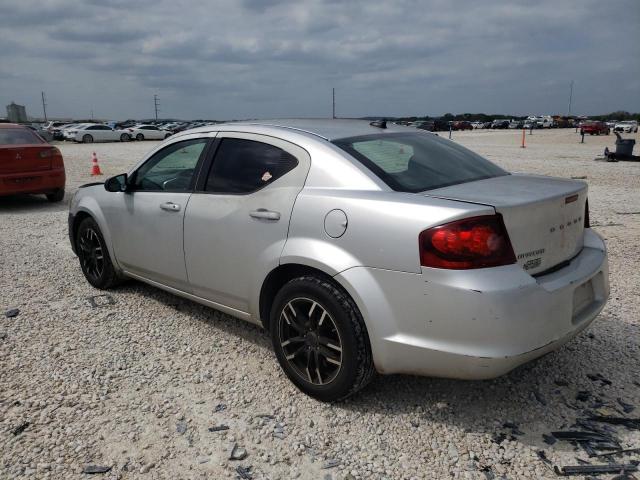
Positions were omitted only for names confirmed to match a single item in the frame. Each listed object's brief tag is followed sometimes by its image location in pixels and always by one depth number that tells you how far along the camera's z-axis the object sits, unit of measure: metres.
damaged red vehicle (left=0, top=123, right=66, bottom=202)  9.36
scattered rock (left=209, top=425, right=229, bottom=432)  2.85
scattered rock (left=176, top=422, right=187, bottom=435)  2.85
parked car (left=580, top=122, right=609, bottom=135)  45.34
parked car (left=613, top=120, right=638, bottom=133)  54.39
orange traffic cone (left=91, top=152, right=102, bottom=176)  15.94
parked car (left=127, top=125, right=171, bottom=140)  43.28
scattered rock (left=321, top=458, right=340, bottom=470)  2.55
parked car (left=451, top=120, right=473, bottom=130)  69.62
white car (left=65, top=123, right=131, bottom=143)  40.09
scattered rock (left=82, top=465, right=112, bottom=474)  2.53
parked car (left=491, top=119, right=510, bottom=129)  75.38
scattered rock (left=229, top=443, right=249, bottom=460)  2.62
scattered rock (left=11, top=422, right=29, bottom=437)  2.83
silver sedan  2.52
